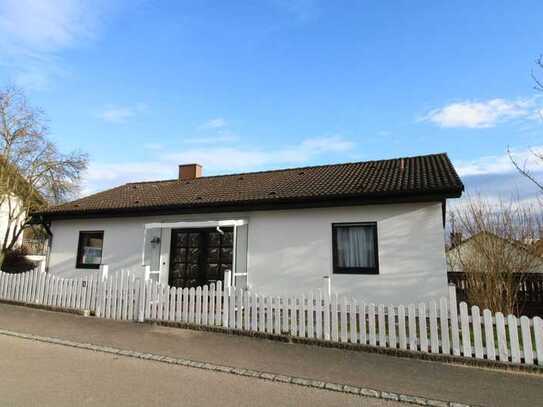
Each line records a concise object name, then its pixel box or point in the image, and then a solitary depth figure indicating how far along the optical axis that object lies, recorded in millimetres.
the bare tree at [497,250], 9062
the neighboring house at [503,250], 9305
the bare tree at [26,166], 15719
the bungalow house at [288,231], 8906
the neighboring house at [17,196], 15688
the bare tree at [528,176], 6452
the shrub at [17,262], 17250
